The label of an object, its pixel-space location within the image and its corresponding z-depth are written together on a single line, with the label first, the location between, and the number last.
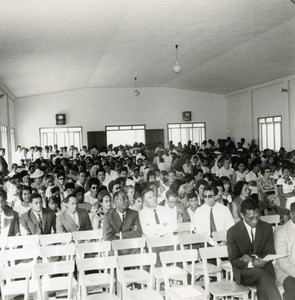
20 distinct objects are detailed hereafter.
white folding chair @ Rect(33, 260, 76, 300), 4.43
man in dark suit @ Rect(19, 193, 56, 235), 6.41
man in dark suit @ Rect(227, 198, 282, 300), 4.49
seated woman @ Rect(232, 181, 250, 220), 6.95
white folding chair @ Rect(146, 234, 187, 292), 4.96
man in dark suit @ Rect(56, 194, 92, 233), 6.33
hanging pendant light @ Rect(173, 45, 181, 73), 11.50
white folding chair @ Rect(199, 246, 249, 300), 4.42
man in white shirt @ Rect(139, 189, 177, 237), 6.06
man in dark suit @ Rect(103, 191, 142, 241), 5.92
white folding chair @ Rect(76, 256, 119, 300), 4.38
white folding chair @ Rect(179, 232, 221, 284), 5.14
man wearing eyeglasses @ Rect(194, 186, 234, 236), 6.16
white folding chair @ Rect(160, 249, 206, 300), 4.29
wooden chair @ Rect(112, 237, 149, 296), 4.82
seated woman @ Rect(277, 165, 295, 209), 8.45
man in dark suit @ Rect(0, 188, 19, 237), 6.35
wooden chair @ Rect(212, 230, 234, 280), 5.32
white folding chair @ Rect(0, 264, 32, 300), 4.32
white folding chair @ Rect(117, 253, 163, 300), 4.32
